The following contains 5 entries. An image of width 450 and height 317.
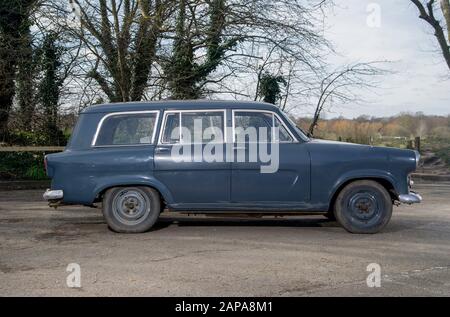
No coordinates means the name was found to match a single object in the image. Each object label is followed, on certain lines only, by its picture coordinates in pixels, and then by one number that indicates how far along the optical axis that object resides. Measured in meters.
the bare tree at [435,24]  23.16
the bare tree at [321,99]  18.31
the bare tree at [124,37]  15.77
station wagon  7.51
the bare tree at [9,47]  16.69
